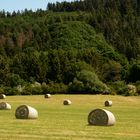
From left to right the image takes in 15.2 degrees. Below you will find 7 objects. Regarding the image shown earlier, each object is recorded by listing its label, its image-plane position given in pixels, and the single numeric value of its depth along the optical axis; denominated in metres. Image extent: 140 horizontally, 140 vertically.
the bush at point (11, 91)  103.44
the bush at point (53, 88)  104.88
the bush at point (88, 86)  105.50
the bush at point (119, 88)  99.43
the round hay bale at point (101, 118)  26.92
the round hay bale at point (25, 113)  31.70
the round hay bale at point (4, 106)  45.84
